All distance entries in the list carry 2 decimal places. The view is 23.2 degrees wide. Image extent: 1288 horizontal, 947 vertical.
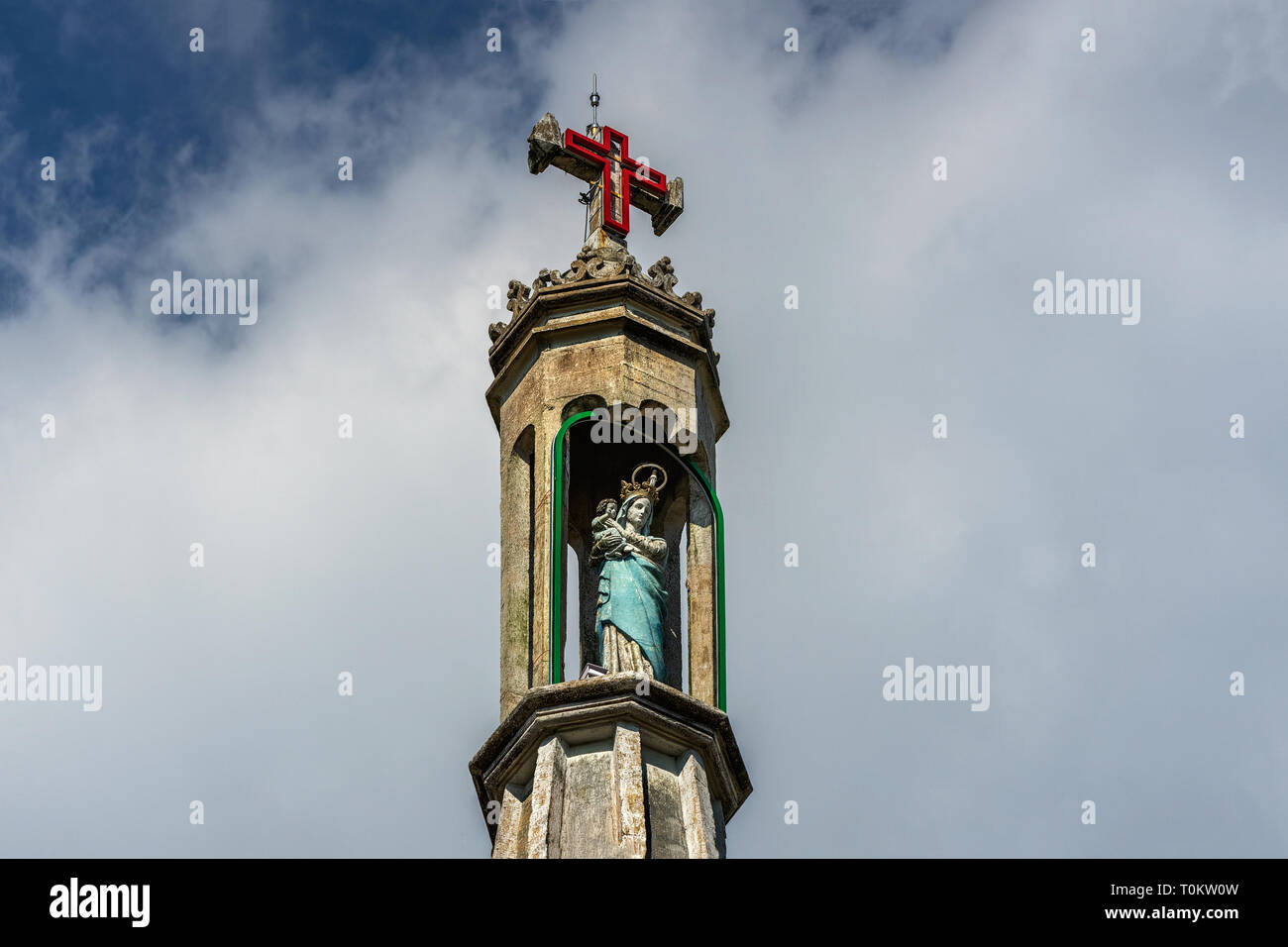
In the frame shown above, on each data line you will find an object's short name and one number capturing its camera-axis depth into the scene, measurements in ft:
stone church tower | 85.81
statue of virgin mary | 90.74
